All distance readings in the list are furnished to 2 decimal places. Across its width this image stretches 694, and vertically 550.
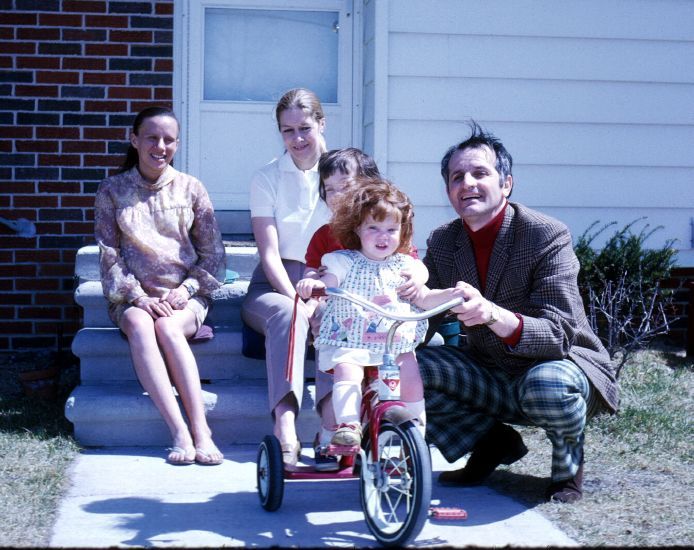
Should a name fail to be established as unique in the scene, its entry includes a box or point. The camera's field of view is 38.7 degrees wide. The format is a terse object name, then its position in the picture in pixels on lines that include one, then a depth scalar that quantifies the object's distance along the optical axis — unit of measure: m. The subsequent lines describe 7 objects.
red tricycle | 2.96
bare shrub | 5.75
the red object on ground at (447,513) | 3.29
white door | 6.39
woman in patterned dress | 4.30
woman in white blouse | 4.30
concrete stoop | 4.45
